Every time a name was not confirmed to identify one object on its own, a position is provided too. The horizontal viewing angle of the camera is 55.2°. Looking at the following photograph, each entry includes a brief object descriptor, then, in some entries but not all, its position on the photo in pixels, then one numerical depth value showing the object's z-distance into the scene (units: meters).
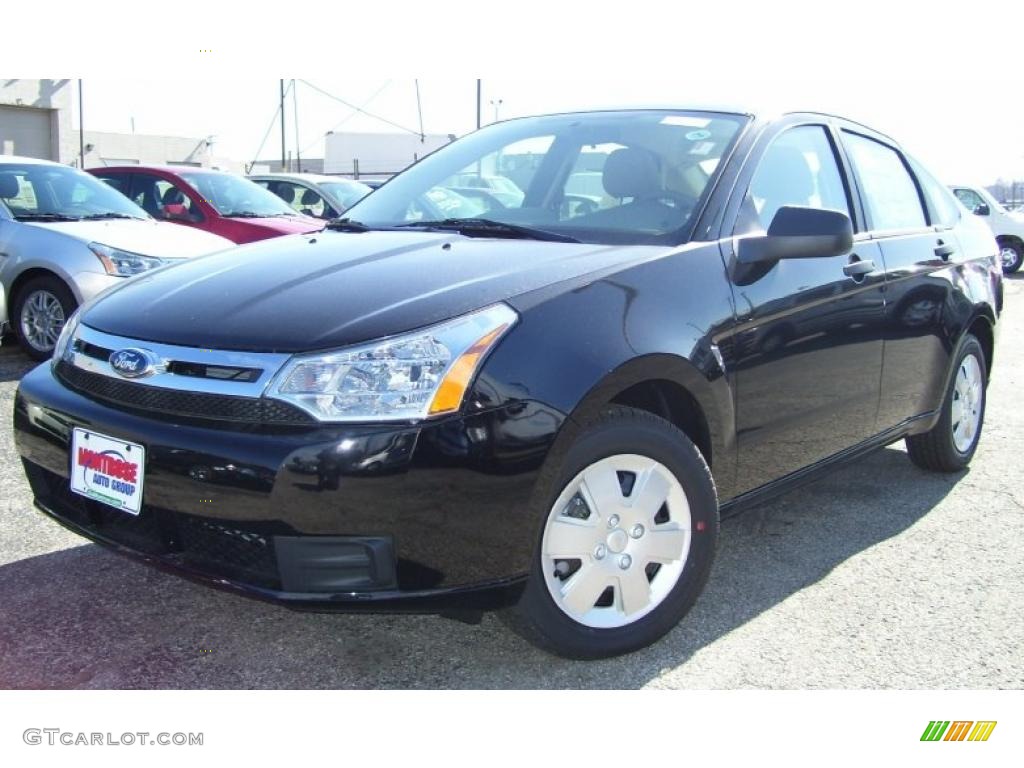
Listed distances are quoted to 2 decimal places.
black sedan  2.21
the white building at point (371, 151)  34.06
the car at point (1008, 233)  18.20
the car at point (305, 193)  12.27
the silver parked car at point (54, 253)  6.65
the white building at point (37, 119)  26.11
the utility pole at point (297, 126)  34.62
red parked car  8.80
